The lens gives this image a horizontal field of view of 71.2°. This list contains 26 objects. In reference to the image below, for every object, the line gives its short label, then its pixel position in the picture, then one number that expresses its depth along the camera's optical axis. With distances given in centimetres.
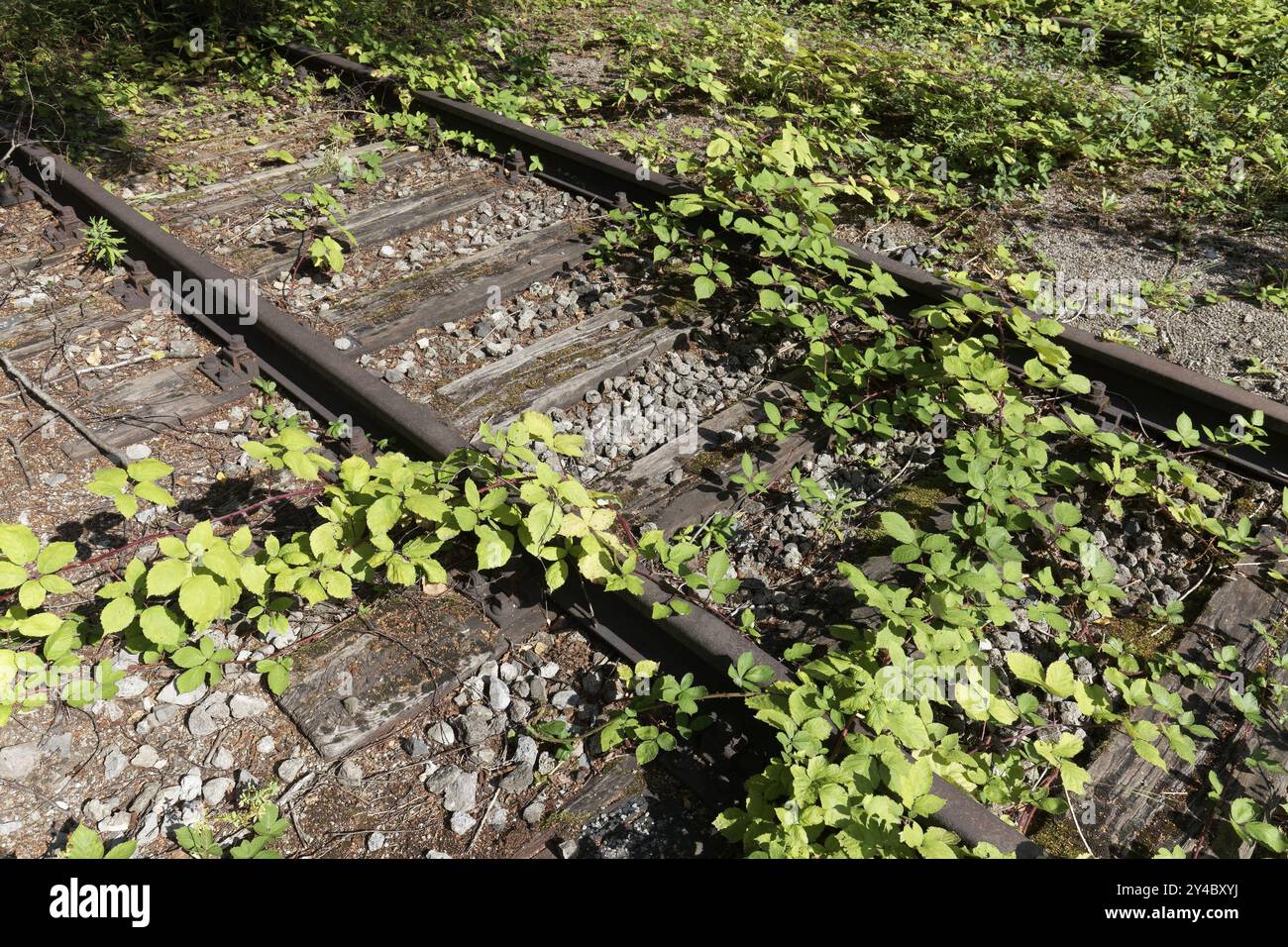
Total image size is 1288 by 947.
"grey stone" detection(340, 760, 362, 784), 276
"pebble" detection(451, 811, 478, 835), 264
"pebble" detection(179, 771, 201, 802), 267
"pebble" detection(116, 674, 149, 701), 294
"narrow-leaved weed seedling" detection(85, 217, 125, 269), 502
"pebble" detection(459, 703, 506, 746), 288
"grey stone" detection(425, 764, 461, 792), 274
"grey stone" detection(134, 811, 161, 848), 254
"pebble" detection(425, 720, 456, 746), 288
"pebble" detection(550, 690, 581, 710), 297
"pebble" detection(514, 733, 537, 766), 282
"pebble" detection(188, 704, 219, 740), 284
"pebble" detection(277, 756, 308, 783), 275
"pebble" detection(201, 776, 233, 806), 267
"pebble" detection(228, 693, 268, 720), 291
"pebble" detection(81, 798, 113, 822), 260
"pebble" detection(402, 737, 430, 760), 284
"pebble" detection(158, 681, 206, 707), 292
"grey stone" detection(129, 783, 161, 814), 262
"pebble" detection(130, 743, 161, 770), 275
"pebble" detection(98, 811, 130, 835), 257
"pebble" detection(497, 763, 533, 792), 275
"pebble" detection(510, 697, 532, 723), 294
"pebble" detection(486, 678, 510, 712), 298
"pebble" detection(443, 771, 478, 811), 269
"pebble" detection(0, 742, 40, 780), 269
